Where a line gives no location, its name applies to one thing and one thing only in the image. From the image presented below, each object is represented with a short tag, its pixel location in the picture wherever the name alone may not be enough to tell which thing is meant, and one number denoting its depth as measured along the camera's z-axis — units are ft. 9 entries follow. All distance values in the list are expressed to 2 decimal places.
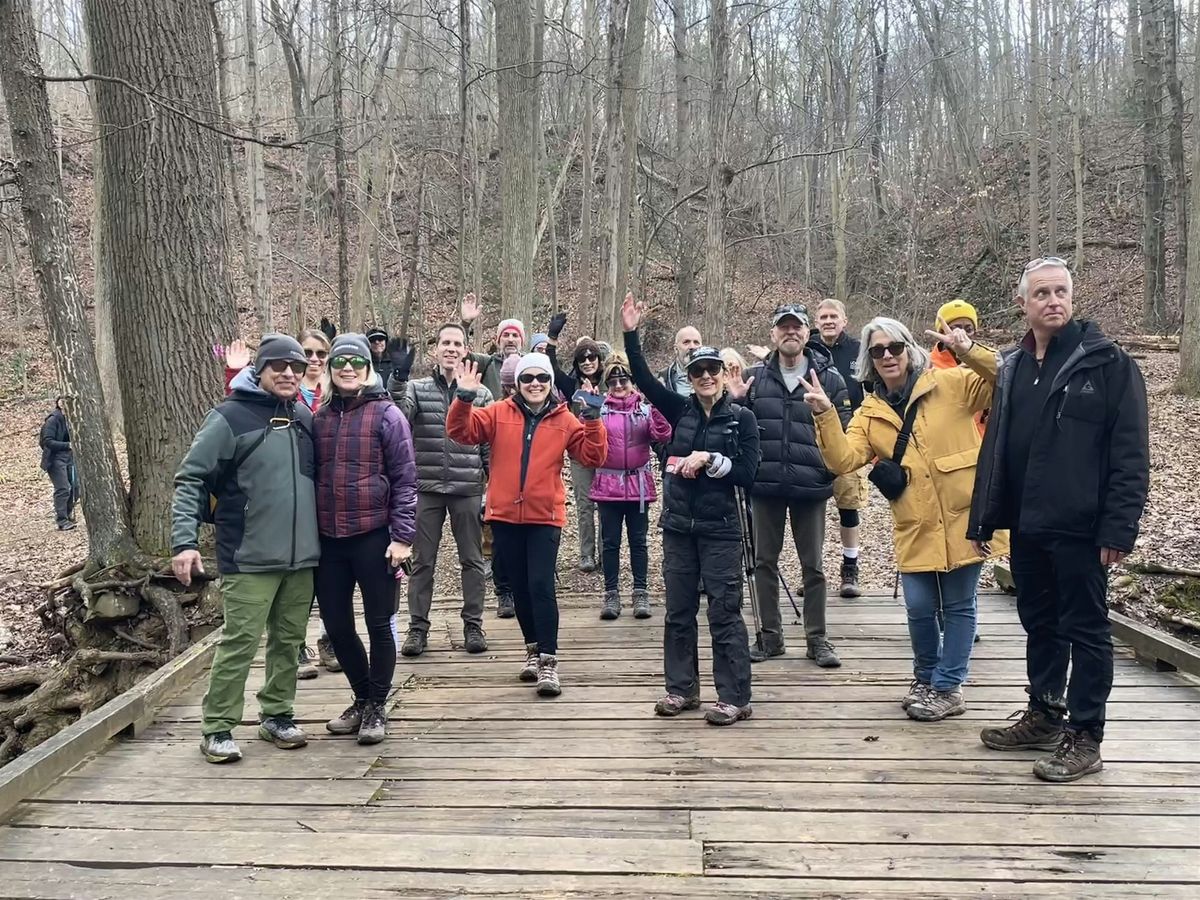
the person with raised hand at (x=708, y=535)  15.33
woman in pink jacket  22.41
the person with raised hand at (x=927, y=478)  15.03
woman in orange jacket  16.92
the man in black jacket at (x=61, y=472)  42.27
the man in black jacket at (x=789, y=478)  18.17
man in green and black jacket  14.17
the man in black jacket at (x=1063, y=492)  12.16
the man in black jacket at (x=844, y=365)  22.39
